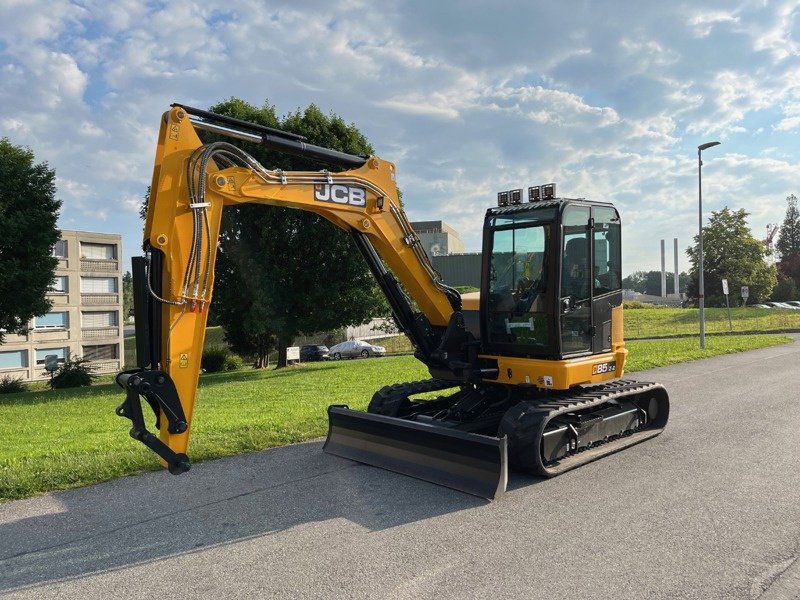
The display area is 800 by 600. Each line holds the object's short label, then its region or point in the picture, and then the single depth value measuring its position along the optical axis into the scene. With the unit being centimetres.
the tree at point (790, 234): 8906
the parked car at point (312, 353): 3947
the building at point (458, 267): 5491
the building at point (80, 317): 4278
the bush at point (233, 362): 2625
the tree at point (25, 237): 1906
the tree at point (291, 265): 1984
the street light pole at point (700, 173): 2205
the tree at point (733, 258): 5619
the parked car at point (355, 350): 4009
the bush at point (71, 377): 2300
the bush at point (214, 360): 2573
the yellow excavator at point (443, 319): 537
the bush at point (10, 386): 2354
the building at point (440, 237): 6328
